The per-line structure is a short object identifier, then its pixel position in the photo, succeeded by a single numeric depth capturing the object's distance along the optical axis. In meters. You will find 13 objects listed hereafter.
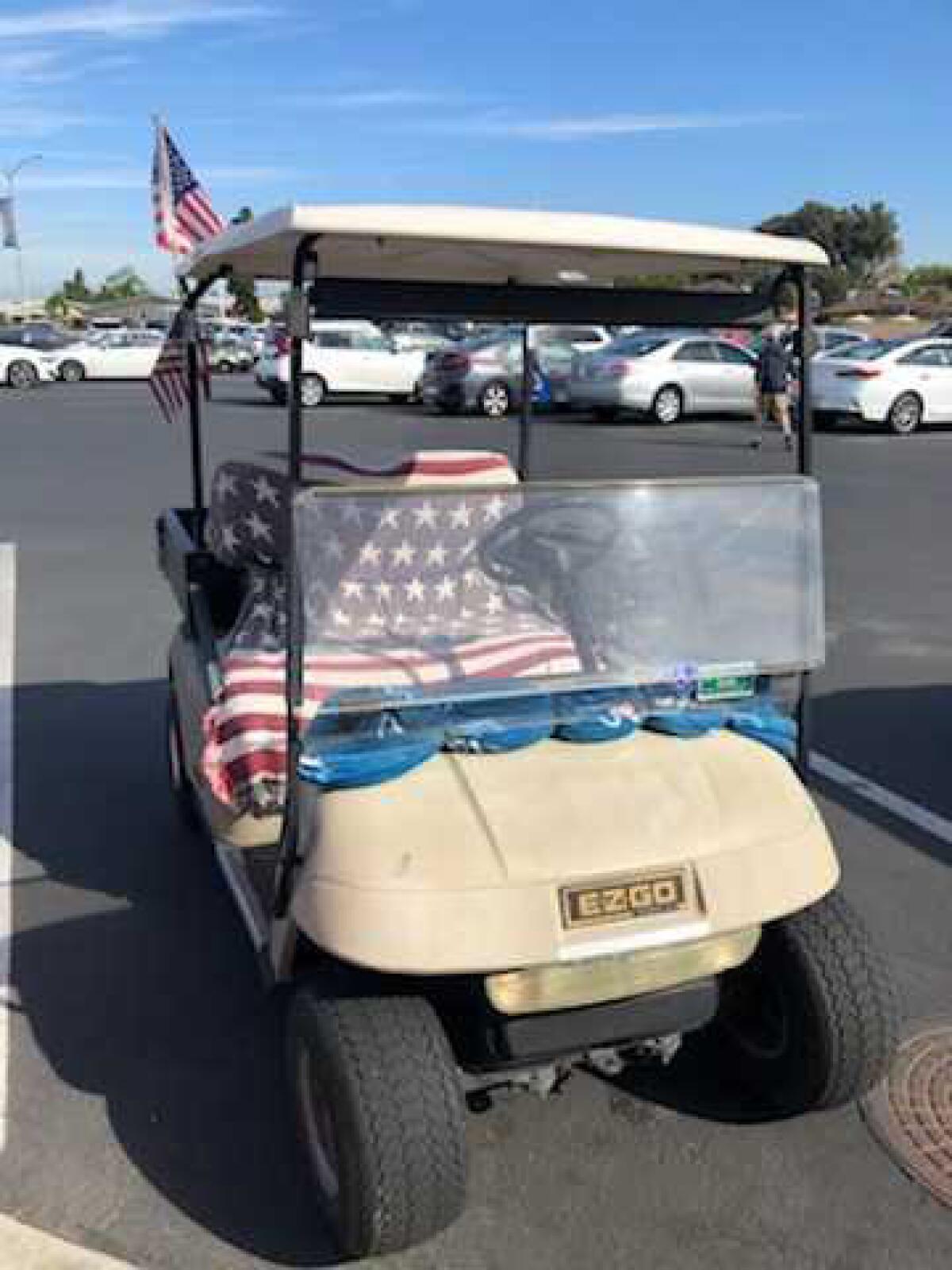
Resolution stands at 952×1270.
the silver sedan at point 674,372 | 17.14
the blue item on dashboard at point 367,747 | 2.45
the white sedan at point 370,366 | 20.67
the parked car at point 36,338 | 27.56
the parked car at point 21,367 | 26.58
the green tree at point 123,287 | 110.68
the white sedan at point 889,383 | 17.70
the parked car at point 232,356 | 33.12
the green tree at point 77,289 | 107.62
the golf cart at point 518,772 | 2.30
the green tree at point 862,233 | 88.19
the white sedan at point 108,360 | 28.70
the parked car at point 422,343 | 18.32
